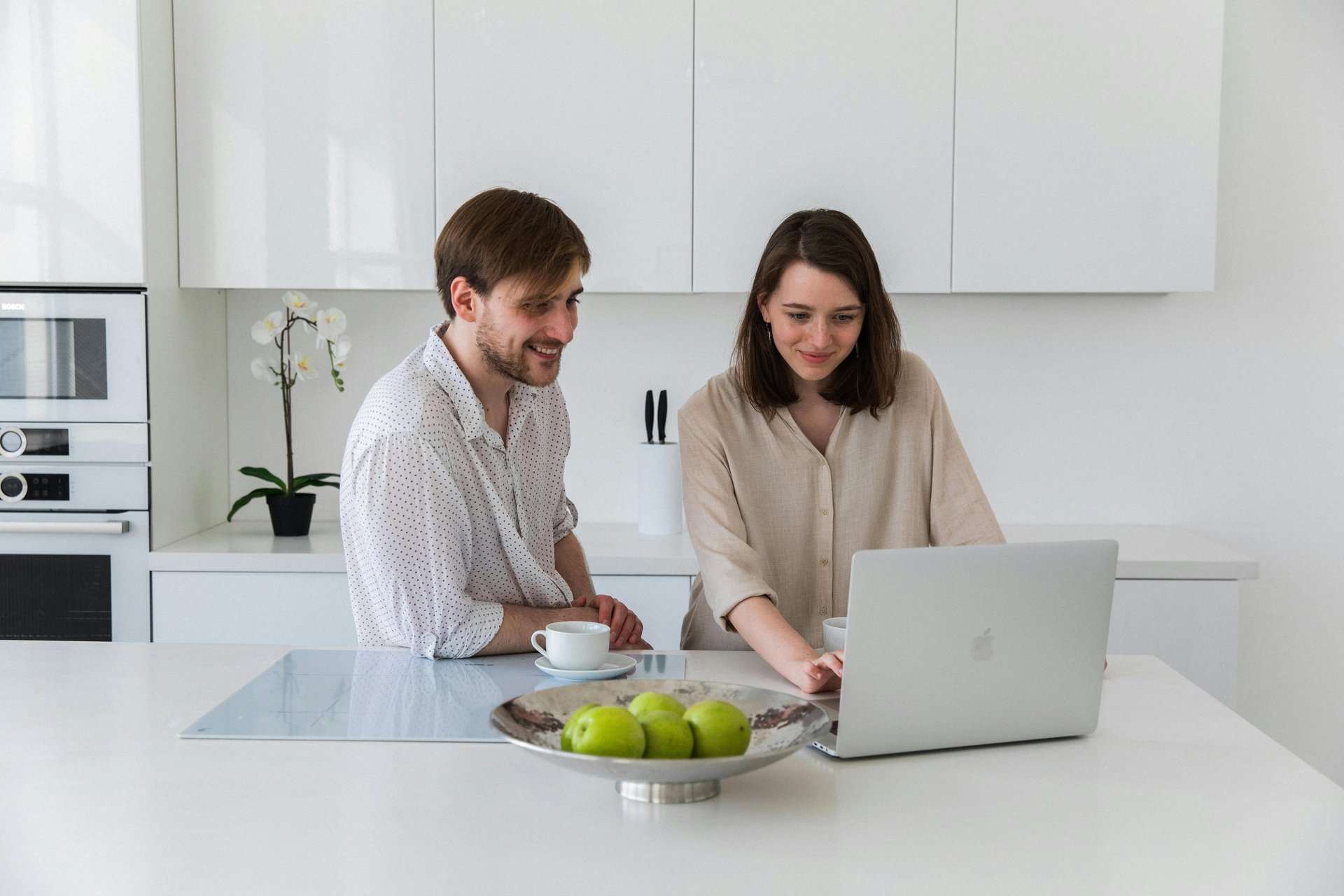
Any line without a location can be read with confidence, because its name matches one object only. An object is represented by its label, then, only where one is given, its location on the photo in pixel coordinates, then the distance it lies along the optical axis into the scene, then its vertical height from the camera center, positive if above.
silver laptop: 1.19 -0.27
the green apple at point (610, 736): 1.06 -0.32
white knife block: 2.87 -0.27
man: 1.60 -0.12
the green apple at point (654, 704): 1.11 -0.31
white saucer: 1.51 -0.38
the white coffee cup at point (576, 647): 1.50 -0.35
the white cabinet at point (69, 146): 2.57 +0.48
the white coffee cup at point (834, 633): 1.44 -0.31
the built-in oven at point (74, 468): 2.62 -0.22
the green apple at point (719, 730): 1.09 -0.32
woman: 1.75 -0.10
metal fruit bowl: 1.06 -0.34
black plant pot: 2.84 -0.34
